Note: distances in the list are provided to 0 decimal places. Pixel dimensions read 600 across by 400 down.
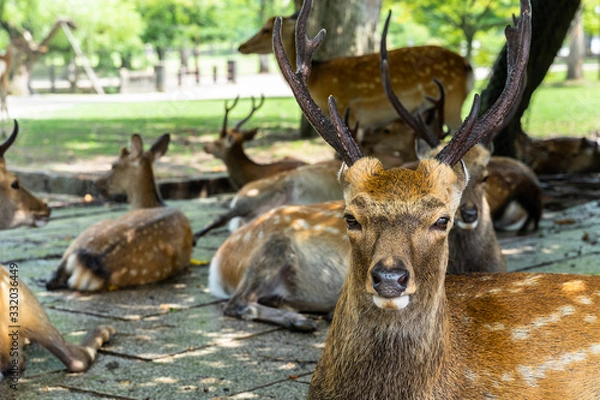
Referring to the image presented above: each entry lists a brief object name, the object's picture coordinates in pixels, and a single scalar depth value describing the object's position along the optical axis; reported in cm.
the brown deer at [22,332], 445
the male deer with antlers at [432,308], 309
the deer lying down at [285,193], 805
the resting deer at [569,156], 1183
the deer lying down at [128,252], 636
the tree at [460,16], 2273
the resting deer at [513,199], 838
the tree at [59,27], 3088
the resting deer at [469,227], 562
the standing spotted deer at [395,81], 986
